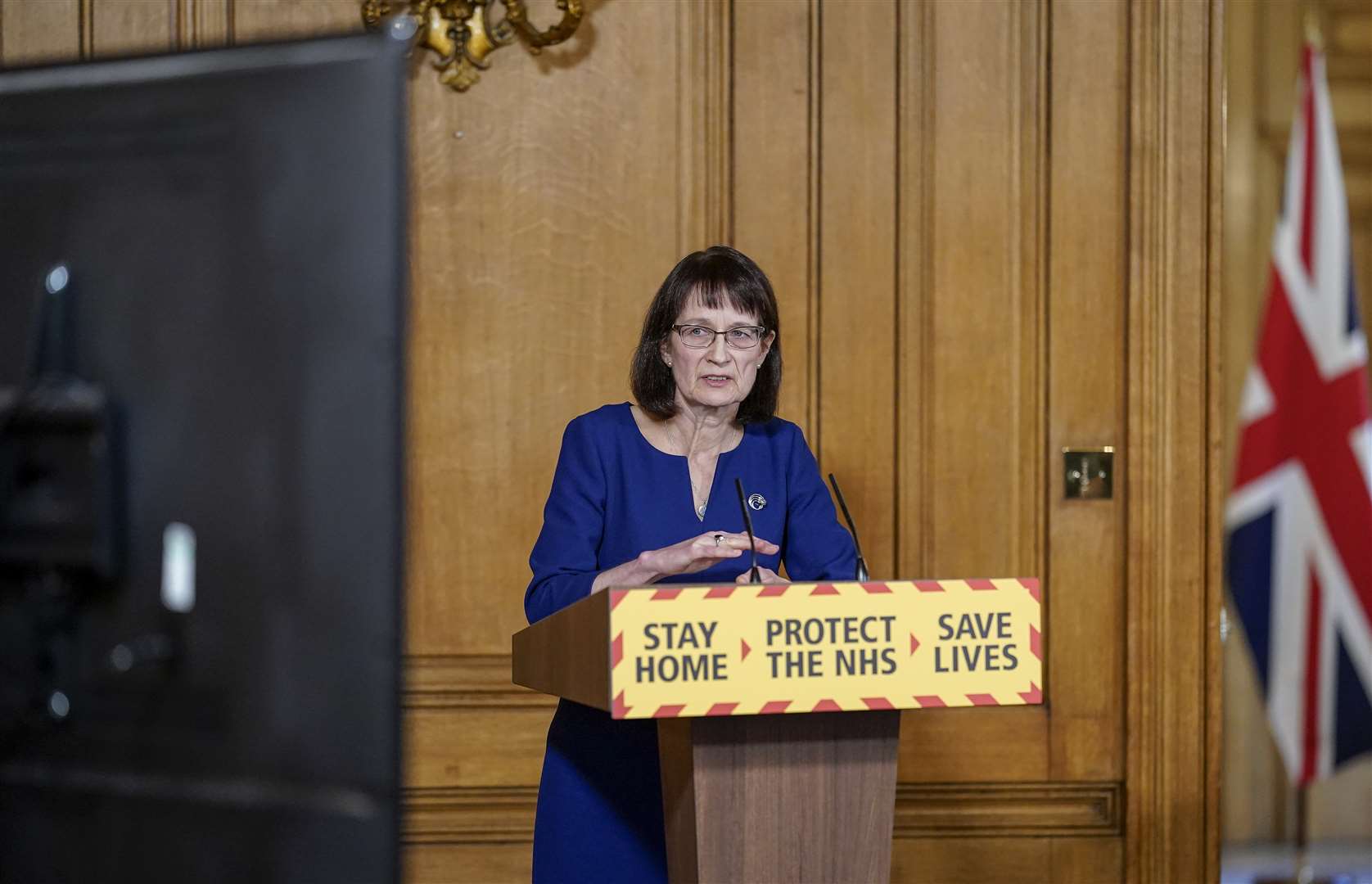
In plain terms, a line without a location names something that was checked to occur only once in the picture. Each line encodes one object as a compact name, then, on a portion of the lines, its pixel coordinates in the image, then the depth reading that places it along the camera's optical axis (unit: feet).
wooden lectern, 16.22
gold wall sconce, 21.58
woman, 17.95
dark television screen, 11.82
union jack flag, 21.86
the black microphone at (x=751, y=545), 16.74
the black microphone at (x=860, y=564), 16.92
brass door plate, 21.95
